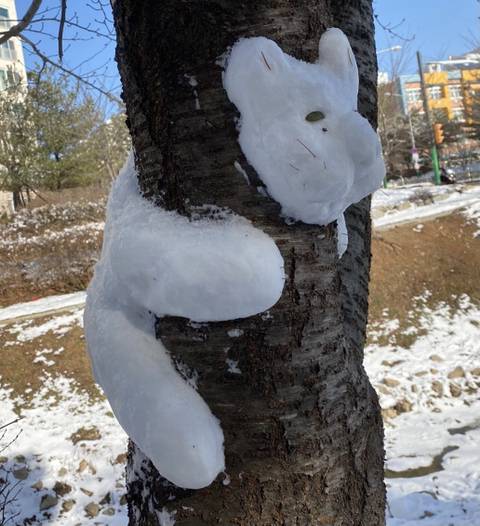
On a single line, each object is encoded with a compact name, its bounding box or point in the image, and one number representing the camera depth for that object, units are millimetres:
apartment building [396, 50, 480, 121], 23431
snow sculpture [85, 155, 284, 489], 1000
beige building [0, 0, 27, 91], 29422
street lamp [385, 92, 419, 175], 17156
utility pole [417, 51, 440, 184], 17578
